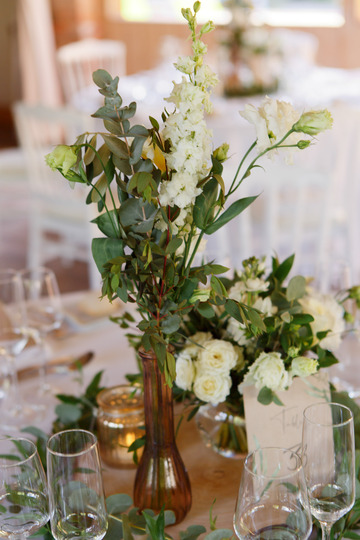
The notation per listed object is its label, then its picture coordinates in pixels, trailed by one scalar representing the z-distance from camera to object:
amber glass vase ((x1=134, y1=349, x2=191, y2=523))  1.51
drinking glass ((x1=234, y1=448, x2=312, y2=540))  1.31
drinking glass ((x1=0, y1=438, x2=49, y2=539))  1.39
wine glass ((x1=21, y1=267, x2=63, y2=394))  2.04
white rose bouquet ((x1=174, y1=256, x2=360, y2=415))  1.55
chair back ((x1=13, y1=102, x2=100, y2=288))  3.94
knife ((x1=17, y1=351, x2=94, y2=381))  1.99
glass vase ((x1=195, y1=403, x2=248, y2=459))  1.65
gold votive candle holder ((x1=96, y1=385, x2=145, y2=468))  1.66
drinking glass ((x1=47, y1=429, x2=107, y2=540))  1.35
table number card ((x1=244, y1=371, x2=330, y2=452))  1.56
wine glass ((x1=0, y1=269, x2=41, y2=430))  1.88
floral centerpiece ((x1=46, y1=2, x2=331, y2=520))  1.36
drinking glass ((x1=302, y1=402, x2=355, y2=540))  1.39
